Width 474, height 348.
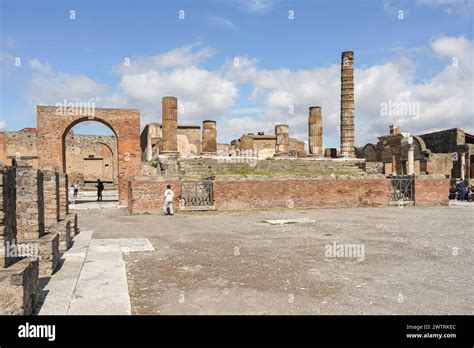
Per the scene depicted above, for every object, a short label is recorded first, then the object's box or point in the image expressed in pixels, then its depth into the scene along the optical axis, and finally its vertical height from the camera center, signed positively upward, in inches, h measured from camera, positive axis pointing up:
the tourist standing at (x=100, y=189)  812.3 -37.5
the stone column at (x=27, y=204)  227.0 -19.2
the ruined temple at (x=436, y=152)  1119.8 +44.2
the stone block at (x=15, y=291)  139.1 -42.8
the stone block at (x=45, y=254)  218.2 -45.8
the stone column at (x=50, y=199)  303.1 -21.3
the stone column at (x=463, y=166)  1176.2 +3.7
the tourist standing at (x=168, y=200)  564.7 -42.9
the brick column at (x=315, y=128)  1104.2 +113.8
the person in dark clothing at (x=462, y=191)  843.8 -51.2
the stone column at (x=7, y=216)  156.9 -18.4
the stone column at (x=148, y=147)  1486.0 +88.3
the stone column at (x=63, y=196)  361.2 -23.8
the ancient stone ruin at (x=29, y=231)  142.1 -36.5
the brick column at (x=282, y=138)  1206.3 +95.0
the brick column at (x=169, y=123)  916.0 +109.3
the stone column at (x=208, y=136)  1085.1 +92.2
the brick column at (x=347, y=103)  1090.1 +182.3
